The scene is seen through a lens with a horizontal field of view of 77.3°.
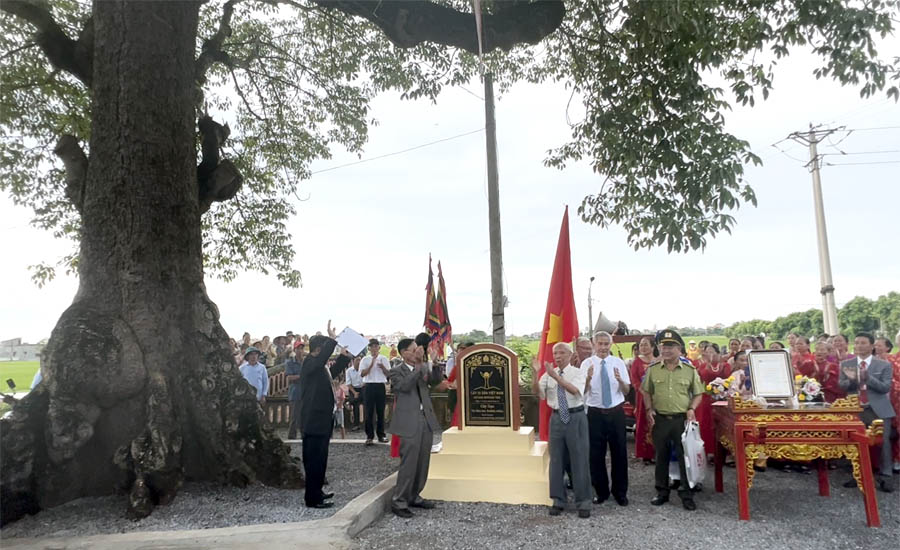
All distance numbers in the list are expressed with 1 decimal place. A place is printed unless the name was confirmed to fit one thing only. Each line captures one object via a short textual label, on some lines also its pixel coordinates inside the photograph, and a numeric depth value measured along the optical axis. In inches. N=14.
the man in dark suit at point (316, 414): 236.7
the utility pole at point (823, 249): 720.3
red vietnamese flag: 313.6
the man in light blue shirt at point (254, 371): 402.3
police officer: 247.6
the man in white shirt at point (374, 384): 419.5
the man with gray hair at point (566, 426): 239.8
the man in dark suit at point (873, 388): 275.1
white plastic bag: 242.2
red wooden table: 217.3
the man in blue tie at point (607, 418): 255.3
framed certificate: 237.5
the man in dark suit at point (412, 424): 245.6
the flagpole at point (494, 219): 458.3
